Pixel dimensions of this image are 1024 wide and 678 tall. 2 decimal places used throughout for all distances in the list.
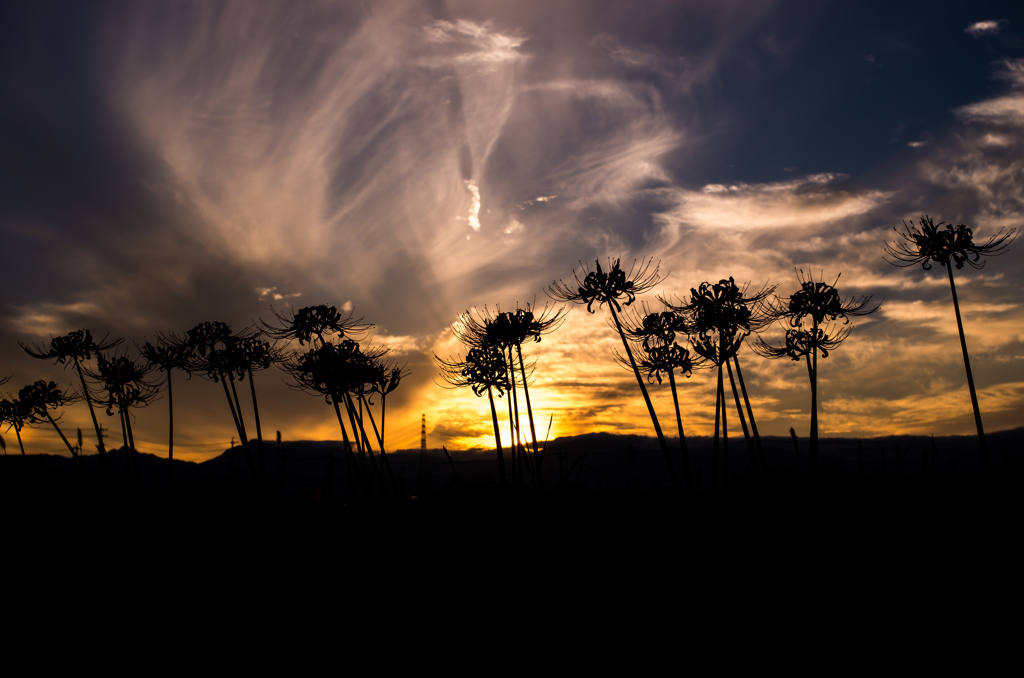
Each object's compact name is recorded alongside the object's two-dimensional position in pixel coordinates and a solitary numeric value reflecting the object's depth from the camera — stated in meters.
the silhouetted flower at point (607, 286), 19.66
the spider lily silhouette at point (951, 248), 19.53
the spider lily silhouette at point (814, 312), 20.02
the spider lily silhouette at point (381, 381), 22.81
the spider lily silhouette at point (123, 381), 28.59
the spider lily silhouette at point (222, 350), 22.55
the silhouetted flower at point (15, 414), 30.03
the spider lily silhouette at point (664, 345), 23.52
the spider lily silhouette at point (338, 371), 19.77
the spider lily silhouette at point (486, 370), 23.35
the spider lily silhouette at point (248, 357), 22.59
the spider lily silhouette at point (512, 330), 20.05
